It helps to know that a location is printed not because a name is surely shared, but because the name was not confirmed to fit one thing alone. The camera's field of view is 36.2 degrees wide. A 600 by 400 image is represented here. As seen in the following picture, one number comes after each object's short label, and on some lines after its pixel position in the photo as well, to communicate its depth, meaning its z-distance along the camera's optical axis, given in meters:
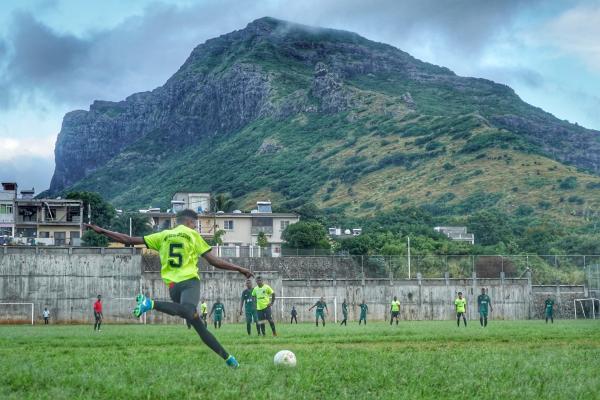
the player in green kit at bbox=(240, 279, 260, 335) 29.03
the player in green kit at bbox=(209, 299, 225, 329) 41.97
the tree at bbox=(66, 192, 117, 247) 119.12
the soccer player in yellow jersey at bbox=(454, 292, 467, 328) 41.44
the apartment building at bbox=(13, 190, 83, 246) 103.19
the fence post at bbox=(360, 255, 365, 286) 65.38
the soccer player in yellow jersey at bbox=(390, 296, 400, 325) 45.93
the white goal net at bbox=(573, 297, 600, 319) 63.31
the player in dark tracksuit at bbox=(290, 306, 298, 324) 55.17
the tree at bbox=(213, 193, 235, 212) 123.44
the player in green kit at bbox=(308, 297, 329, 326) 47.39
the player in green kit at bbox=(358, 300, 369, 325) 51.74
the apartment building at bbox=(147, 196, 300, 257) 116.81
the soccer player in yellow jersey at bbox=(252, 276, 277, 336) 28.03
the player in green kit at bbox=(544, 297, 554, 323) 51.34
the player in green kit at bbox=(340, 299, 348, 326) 48.82
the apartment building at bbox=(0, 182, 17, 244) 104.00
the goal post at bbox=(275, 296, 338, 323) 58.41
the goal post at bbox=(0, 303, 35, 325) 54.25
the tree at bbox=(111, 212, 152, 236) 116.75
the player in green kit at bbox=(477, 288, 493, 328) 40.51
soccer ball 12.92
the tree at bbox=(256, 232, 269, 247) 110.68
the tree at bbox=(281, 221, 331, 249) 103.44
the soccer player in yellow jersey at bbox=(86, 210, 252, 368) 12.76
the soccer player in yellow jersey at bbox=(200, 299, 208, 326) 44.42
